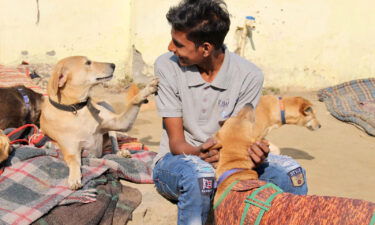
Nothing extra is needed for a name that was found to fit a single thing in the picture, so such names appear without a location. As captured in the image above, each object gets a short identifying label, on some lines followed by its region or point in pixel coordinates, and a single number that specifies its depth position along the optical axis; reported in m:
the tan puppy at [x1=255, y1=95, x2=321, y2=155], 5.14
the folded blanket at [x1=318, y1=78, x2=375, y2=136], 7.25
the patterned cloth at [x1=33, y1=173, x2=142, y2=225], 3.04
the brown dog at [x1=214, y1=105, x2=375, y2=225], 2.21
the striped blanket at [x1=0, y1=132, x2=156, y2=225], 3.01
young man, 3.14
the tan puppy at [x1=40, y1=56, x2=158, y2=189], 3.78
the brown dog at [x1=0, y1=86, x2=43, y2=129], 4.48
